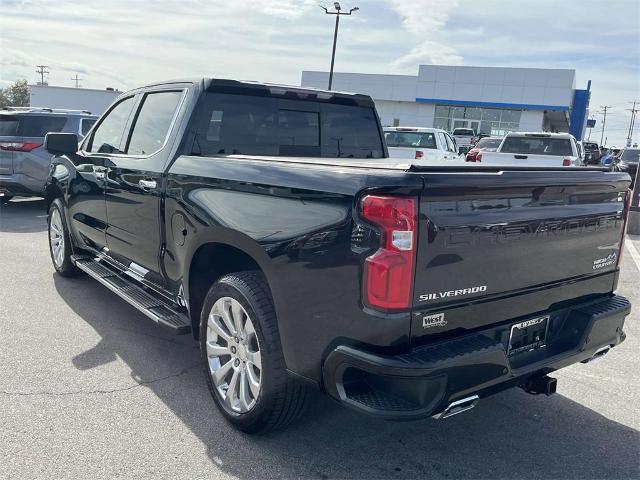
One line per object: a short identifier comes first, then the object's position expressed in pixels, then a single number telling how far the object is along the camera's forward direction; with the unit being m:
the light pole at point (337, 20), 27.58
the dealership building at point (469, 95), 46.31
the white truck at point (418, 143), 14.84
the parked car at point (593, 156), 27.88
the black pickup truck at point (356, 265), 2.44
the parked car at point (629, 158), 22.60
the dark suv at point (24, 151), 10.52
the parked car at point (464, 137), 34.94
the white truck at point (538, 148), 13.35
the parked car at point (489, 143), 20.19
